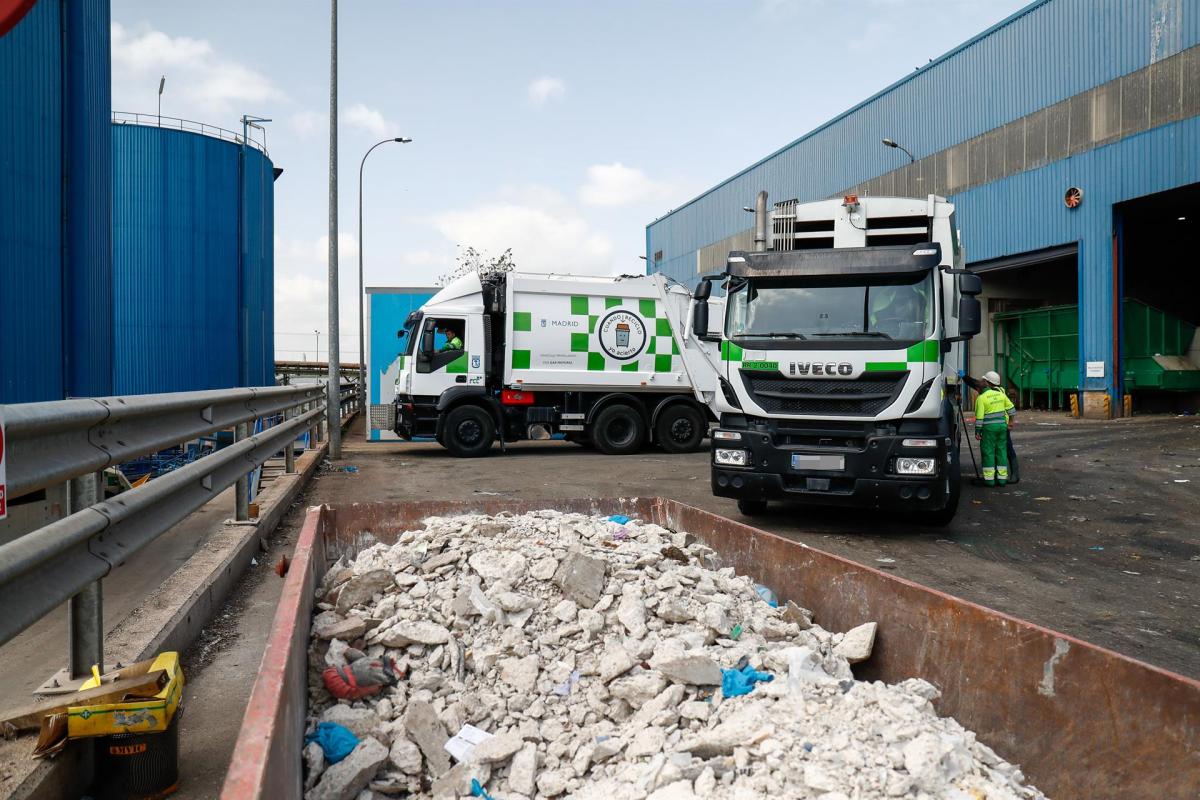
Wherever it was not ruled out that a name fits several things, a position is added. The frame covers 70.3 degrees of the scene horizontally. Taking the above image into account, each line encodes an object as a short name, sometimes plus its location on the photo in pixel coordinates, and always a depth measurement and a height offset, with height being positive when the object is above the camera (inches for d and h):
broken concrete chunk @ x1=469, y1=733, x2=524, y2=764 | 97.2 -41.3
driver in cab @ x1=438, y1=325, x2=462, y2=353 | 575.2 +35.5
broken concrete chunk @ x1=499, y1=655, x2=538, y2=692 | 113.6 -38.2
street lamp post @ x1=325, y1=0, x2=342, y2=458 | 551.5 +75.6
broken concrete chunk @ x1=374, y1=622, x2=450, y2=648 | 122.2 -35.2
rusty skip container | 74.2 -32.3
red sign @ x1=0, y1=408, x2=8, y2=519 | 62.6 -7.9
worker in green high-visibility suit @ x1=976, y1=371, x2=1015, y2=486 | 397.7 -17.3
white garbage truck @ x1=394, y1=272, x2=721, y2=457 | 577.3 +18.1
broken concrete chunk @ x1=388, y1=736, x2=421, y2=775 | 97.0 -42.1
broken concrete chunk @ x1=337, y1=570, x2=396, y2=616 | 135.2 -32.0
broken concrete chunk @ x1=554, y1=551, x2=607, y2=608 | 136.4 -30.6
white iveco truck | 271.9 +5.1
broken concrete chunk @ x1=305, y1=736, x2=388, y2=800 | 89.3 -41.0
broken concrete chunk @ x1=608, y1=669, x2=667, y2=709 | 108.0 -37.8
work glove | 109.3 -37.5
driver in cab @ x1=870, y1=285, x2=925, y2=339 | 276.7 +26.1
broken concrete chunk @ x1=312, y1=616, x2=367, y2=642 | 120.6 -34.0
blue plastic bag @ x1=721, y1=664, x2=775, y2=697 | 109.4 -37.8
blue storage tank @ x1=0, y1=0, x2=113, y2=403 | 408.8 +97.4
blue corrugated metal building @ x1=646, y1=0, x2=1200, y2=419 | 773.9 +256.1
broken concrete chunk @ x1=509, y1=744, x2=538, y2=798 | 94.4 -42.8
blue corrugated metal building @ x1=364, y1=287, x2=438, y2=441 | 677.9 +49.0
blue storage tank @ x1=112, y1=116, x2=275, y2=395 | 1041.5 +169.6
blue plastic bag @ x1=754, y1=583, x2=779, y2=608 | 147.1 -35.6
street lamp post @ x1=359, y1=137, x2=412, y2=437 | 1008.6 +40.7
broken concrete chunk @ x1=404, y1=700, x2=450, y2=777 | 98.5 -40.7
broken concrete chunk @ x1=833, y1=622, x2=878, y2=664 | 120.1 -36.1
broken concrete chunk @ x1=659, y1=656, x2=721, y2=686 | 108.9 -36.0
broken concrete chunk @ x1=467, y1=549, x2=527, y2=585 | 144.4 -30.2
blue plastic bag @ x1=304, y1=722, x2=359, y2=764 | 96.2 -40.1
